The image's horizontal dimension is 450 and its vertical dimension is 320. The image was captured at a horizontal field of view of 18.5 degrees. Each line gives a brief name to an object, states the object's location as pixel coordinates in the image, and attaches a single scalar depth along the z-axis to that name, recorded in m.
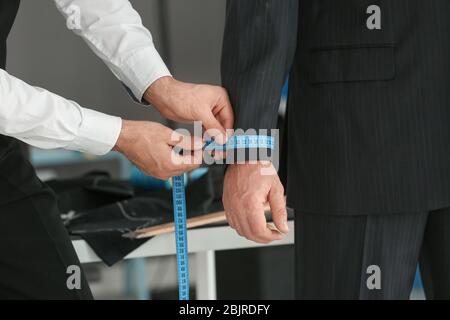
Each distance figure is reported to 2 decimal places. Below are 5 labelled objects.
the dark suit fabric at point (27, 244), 2.52
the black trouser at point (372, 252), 2.40
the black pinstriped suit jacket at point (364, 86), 2.36
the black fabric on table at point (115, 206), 3.13
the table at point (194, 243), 3.13
